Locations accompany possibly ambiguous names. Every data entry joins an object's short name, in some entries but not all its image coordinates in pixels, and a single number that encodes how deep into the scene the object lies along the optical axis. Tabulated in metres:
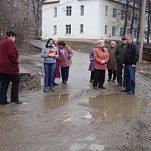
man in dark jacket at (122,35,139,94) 9.98
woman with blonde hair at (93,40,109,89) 10.66
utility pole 21.39
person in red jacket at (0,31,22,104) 7.73
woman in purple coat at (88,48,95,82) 11.97
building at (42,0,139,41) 52.53
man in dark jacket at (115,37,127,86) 11.26
